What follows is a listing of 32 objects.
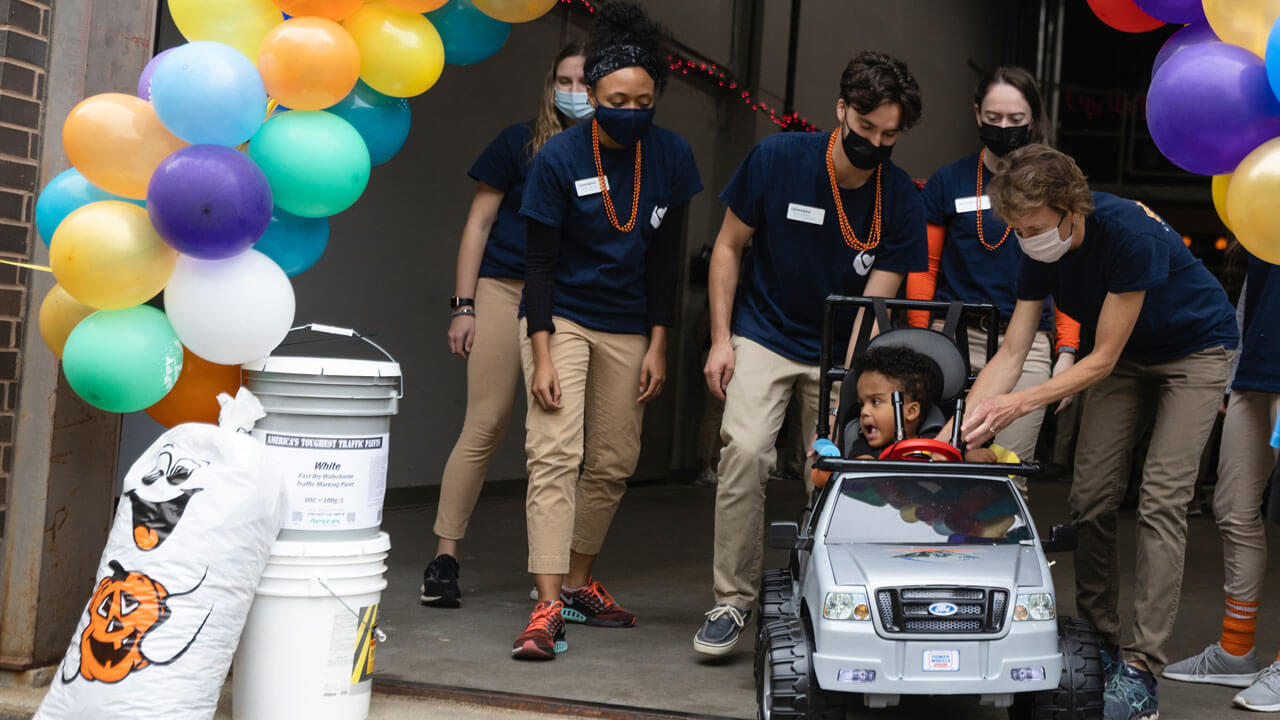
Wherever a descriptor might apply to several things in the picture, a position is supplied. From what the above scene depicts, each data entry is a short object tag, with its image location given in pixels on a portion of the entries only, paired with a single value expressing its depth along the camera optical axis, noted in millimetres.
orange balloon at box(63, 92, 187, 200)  5945
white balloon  6039
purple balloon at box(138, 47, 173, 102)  6336
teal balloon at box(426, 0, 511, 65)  7660
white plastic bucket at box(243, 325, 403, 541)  6141
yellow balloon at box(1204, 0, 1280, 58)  6320
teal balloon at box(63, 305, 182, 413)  5937
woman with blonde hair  8945
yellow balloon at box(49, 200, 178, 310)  5809
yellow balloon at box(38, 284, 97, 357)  6337
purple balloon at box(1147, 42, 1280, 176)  6293
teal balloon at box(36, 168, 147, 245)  6285
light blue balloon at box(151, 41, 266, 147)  5789
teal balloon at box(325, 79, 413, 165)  7059
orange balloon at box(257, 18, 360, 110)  6191
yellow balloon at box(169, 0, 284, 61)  6359
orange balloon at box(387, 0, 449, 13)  6930
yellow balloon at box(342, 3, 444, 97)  6773
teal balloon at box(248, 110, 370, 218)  6305
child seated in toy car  7285
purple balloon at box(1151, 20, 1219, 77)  7047
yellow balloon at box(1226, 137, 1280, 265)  6109
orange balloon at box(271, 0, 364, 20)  6453
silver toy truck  5645
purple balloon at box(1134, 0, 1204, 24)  7031
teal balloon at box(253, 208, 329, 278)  6687
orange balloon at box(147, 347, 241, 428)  6480
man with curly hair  7863
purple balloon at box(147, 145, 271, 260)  5781
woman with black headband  7941
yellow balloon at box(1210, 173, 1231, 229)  6812
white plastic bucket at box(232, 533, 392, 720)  6039
